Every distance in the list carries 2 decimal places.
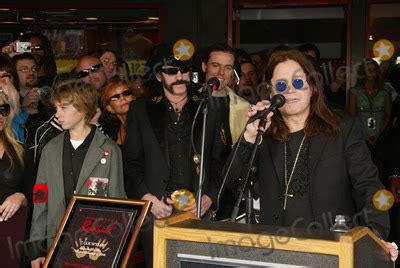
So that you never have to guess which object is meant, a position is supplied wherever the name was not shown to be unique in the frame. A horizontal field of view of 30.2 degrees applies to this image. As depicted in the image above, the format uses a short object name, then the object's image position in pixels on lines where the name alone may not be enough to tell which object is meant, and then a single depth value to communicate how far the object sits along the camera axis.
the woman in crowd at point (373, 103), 7.41
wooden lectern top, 2.33
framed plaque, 3.33
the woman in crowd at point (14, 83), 5.02
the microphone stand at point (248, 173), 2.98
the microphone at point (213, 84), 3.60
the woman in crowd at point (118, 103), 5.47
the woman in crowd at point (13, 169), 4.30
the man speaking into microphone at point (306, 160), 3.35
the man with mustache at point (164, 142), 4.59
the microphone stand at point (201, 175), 3.40
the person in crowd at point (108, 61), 6.56
